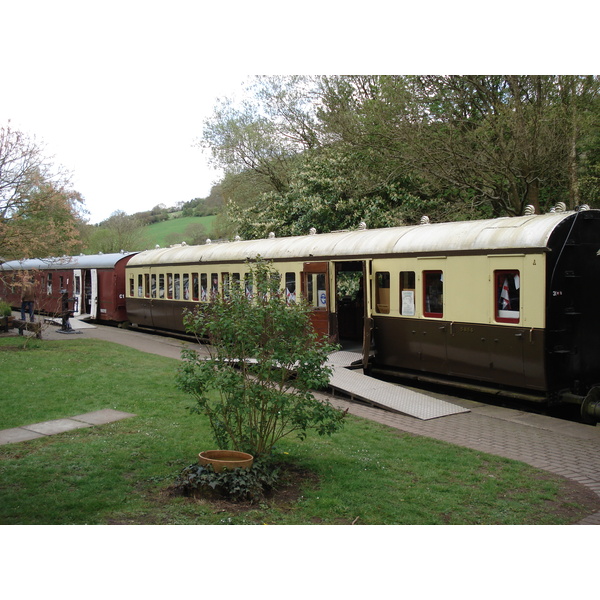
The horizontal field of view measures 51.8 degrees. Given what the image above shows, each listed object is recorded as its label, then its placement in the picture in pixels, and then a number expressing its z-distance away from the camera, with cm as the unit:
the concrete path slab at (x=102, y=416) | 939
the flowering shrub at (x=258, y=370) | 677
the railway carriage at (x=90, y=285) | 2777
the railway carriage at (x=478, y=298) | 1059
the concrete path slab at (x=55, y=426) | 878
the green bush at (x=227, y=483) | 620
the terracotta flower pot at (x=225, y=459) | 646
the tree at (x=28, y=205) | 1656
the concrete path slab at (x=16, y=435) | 828
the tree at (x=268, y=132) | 2972
